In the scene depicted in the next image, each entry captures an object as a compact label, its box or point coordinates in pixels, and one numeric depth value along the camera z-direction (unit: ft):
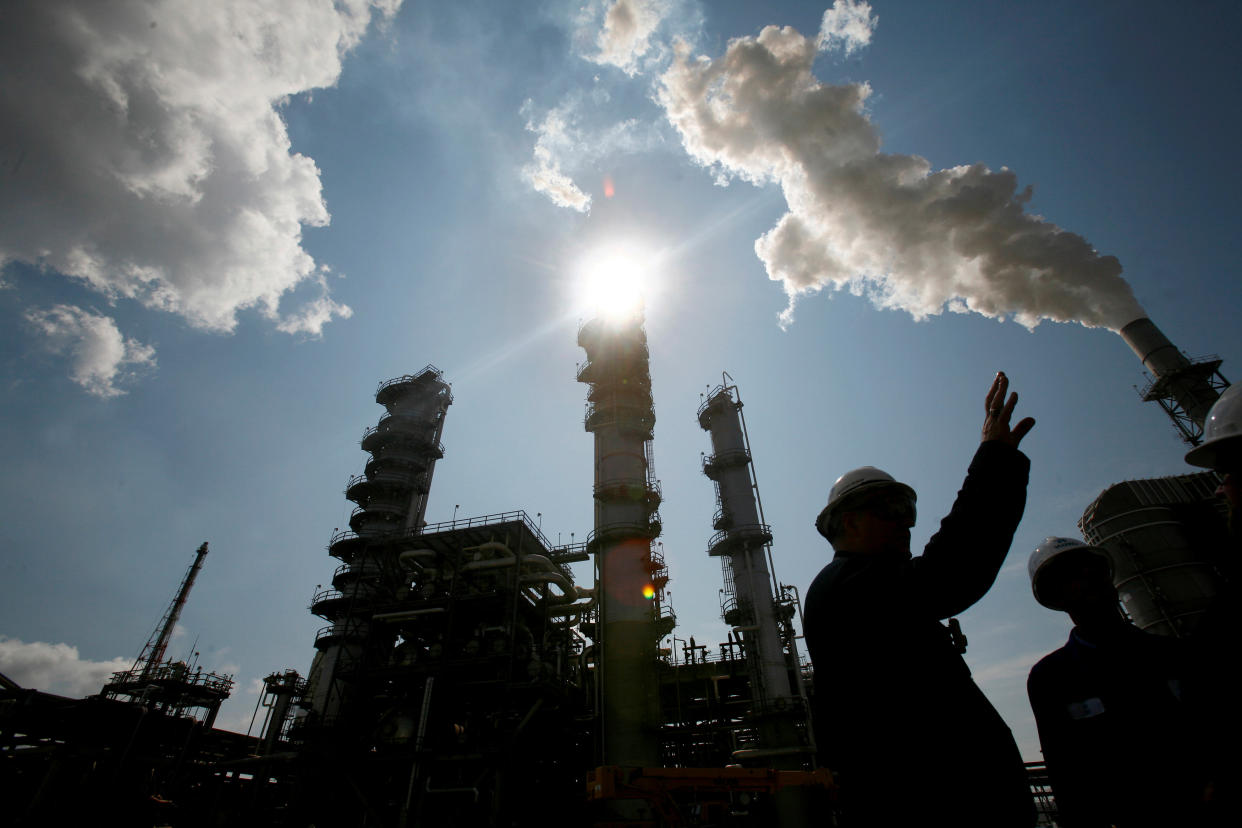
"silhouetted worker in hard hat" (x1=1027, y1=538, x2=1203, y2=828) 9.09
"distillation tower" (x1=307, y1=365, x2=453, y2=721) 99.25
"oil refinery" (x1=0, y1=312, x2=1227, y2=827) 65.36
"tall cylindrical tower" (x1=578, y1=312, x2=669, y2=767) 75.97
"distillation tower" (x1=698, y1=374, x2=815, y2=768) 81.25
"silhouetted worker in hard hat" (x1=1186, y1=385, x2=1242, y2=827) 5.88
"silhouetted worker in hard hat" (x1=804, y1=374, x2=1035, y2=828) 6.19
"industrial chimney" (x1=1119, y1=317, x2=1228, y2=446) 85.61
